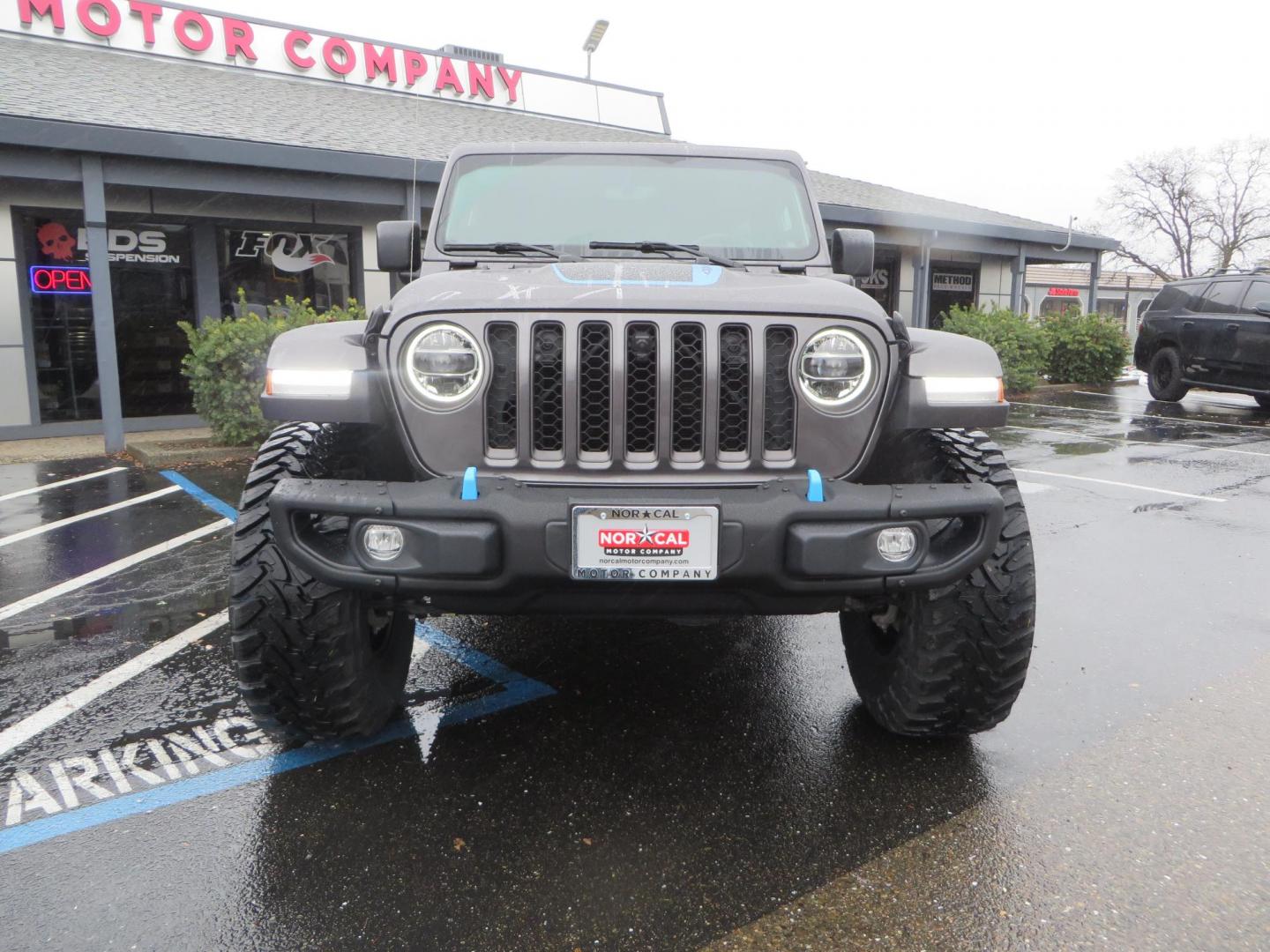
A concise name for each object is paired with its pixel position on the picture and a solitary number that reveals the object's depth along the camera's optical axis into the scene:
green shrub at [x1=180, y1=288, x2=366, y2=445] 8.80
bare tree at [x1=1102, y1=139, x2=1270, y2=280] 48.81
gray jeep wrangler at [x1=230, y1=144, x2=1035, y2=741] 2.34
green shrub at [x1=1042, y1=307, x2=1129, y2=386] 17.48
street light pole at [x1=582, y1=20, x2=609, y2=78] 23.53
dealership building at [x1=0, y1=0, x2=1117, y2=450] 9.48
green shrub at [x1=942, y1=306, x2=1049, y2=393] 15.44
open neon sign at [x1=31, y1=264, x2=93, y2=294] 10.95
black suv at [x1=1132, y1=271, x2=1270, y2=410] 12.80
